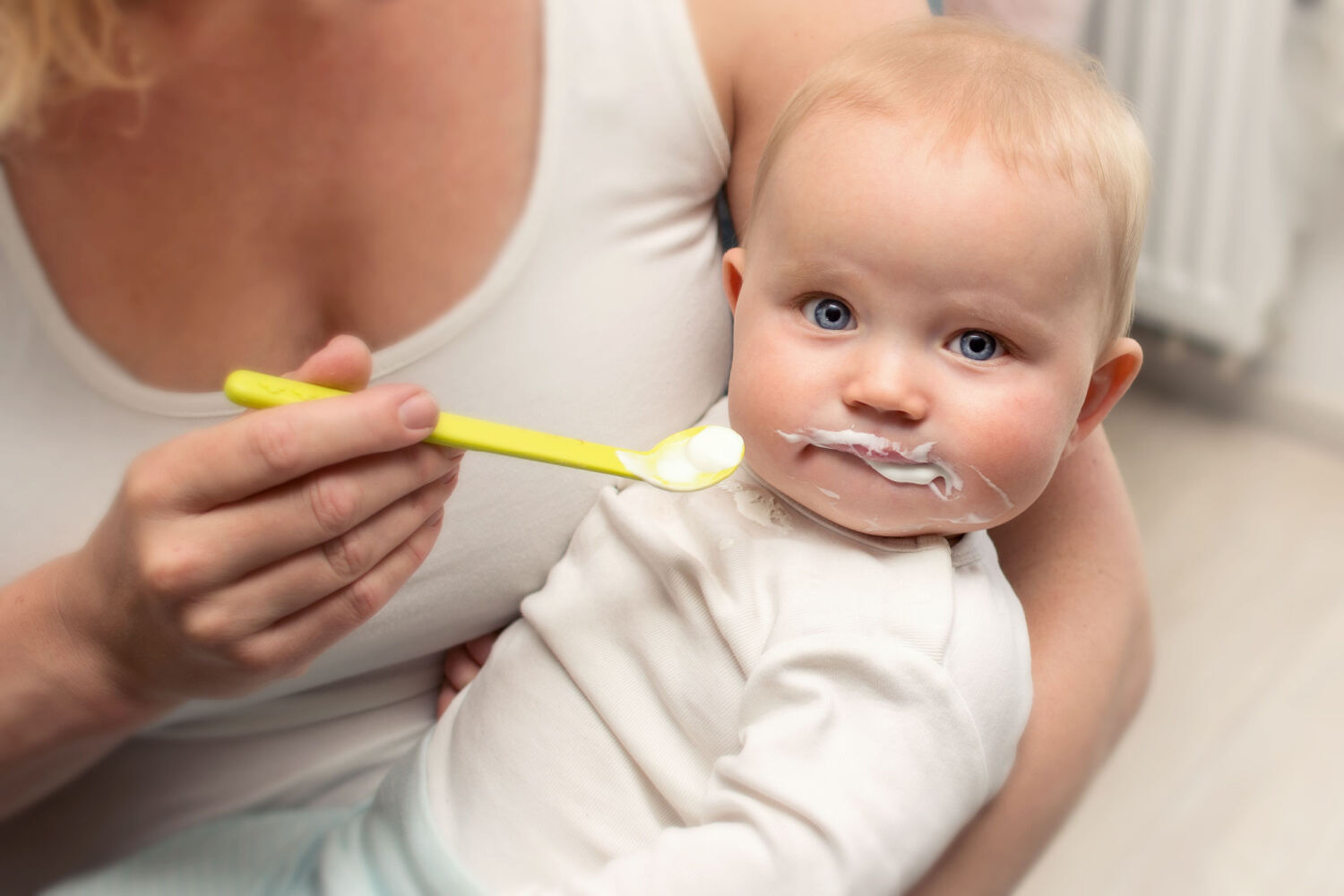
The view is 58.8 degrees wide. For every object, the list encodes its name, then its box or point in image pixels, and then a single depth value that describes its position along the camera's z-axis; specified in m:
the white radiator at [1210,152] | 1.76
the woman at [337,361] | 0.60
